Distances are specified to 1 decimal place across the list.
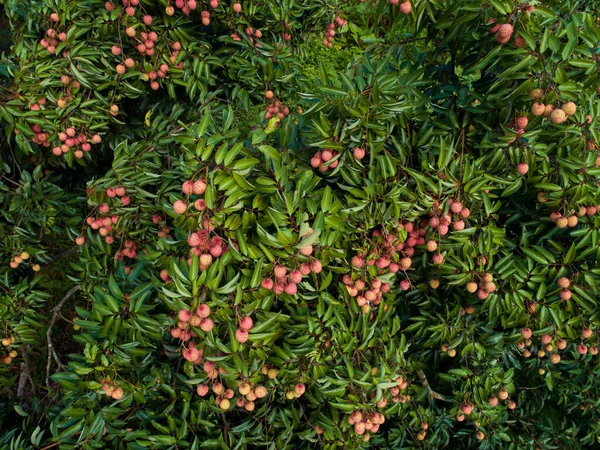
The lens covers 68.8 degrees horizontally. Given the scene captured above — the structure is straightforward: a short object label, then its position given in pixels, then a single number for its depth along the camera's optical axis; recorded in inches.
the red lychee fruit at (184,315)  54.1
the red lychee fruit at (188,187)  54.6
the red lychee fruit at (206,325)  55.3
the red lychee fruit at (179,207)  53.5
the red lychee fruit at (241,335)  57.4
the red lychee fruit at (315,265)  58.4
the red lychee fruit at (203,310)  54.4
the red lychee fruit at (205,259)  54.4
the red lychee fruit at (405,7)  61.7
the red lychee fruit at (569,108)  59.9
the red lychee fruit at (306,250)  55.5
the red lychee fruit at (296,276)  57.1
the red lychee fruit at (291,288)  57.6
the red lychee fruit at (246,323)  57.4
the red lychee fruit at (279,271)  56.0
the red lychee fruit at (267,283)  56.9
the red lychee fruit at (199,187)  53.8
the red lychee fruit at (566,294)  71.6
